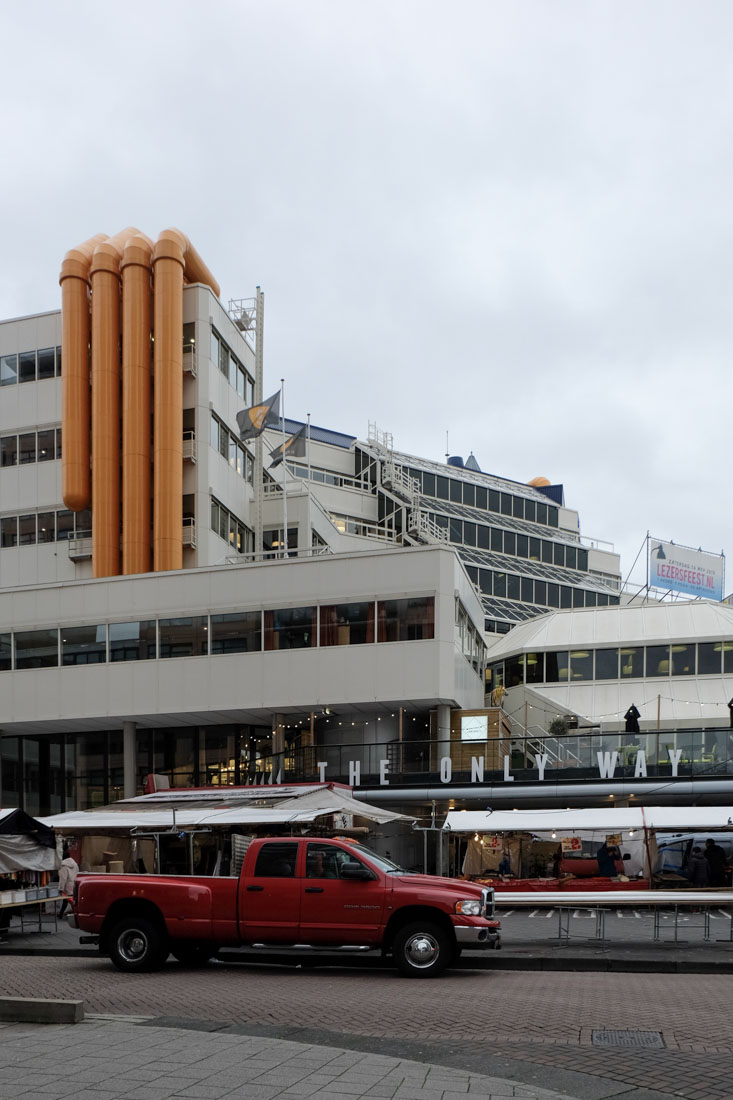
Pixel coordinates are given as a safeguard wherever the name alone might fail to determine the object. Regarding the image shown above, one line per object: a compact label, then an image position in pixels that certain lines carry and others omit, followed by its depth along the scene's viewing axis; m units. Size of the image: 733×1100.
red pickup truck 15.34
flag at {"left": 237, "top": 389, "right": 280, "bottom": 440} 42.84
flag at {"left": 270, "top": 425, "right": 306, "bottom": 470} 43.62
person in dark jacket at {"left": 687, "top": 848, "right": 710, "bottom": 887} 26.75
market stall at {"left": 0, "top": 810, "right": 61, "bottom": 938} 22.70
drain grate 9.97
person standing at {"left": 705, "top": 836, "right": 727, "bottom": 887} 27.64
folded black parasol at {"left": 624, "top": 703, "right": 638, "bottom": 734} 35.62
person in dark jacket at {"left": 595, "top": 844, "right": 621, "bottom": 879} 26.80
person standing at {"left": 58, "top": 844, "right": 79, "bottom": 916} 24.87
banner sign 81.88
